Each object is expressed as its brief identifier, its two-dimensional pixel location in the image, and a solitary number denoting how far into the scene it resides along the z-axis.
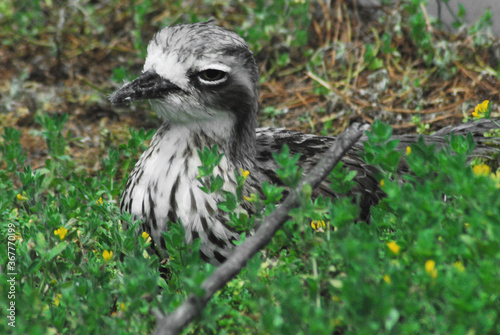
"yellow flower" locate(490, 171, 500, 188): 4.80
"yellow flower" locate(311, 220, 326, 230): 5.38
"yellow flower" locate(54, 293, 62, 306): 5.19
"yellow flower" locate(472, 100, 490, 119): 6.13
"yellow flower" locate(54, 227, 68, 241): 5.76
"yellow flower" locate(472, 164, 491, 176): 5.13
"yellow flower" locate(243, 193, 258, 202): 4.98
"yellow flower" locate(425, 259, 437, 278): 4.08
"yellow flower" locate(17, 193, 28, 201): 6.89
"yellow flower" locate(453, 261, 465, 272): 4.27
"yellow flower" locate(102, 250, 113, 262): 5.58
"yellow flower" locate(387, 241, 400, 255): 4.62
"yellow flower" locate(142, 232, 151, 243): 5.83
